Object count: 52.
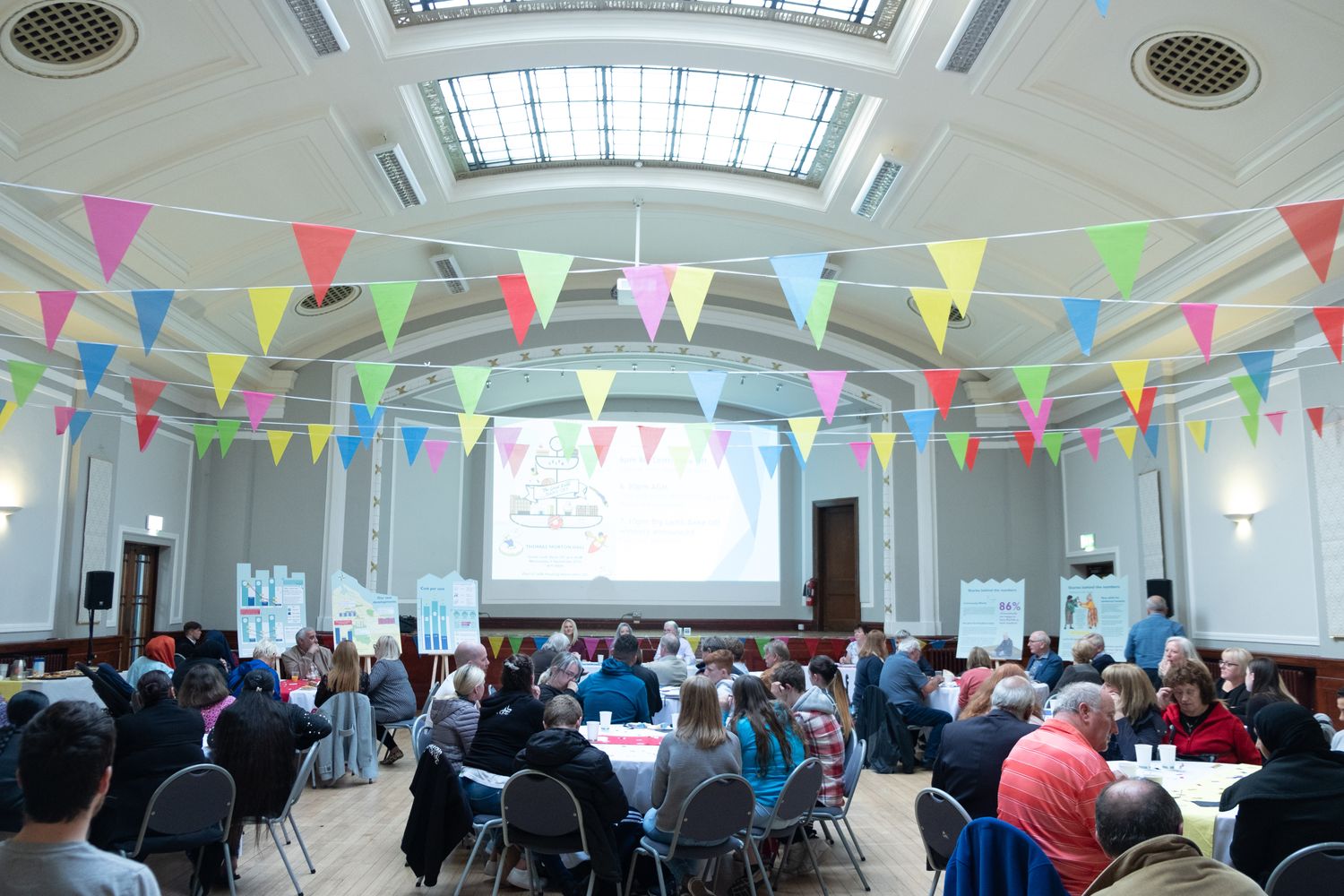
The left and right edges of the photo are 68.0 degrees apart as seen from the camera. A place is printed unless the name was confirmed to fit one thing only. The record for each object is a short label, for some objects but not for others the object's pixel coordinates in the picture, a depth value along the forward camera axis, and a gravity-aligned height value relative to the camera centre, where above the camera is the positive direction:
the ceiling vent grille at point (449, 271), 11.09 +3.35
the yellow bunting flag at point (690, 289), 5.55 +1.54
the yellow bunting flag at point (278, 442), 9.43 +1.16
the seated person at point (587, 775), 4.07 -0.85
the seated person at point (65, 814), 1.75 -0.46
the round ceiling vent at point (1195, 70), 6.35 +3.27
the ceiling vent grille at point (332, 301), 11.52 +3.07
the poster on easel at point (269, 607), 10.18 -0.47
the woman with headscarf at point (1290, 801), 3.00 -0.70
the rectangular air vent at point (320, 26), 6.57 +3.64
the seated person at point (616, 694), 6.04 -0.78
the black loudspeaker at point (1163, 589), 9.70 -0.18
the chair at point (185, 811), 4.00 -1.01
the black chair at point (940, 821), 3.51 -0.91
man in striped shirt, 3.19 -0.73
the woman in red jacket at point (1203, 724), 4.76 -0.74
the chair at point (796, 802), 4.42 -1.05
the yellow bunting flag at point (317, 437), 9.76 +1.26
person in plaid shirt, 4.98 -0.84
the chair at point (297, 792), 4.66 -1.08
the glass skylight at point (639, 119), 8.41 +4.01
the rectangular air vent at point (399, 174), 8.52 +3.49
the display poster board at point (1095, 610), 9.94 -0.41
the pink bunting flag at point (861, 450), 10.02 +1.18
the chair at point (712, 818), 4.06 -1.03
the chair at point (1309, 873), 2.83 -0.86
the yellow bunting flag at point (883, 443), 9.38 +1.18
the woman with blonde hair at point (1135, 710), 4.88 -0.69
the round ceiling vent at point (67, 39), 6.12 +3.30
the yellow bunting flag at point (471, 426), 8.39 +1.18
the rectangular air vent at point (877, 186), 8.70 +3.46
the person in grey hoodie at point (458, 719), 5.17 -0.80
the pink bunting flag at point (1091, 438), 9.33 +1.25
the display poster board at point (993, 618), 11.05 -0.56
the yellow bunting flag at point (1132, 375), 7.01 +1.37
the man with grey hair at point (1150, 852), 1.94 -0.59
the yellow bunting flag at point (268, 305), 5.65 +1.46
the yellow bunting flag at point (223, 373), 6.85 +1.32
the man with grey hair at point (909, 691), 7.79 -0.98
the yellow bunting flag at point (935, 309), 5.62 +1.47
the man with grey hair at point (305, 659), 8.78 -0.85
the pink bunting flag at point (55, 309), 6.01 +1.53
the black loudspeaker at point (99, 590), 9.41 -0.27
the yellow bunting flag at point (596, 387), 7.37 +1.32
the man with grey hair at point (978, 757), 3.82 -0.73
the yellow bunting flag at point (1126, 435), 9.09 +1.23
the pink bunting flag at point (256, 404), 8.29 +1.33
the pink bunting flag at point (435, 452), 10.72 +1.23
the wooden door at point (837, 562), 14.32 +0.08
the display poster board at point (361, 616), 10.24 -0.54
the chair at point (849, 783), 5.04 -1.10
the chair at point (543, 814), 4.04 -1.02
